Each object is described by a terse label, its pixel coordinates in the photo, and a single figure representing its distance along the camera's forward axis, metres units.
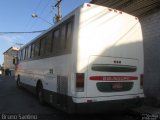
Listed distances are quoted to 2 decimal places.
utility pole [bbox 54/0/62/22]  14.04
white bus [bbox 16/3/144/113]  3.68
